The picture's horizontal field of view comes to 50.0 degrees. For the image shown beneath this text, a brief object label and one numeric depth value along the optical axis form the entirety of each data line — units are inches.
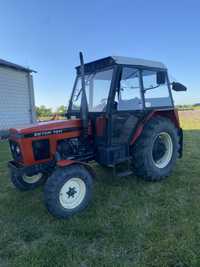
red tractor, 114.4
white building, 376.2
